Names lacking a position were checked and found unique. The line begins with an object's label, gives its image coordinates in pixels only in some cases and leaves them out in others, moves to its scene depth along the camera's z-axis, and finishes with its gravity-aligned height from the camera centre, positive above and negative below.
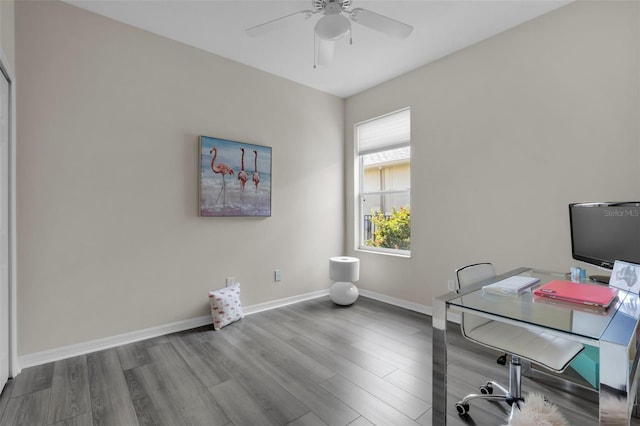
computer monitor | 1.68 -0.13
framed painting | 3.03 +0.39
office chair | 1.40 -0.66
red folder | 1.30 -0.38
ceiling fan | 1.94 +1.29
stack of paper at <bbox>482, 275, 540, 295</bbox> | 1.50 -0.39
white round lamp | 3.60 -0.78
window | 3.69 +0.41
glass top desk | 0.92 -0.42
